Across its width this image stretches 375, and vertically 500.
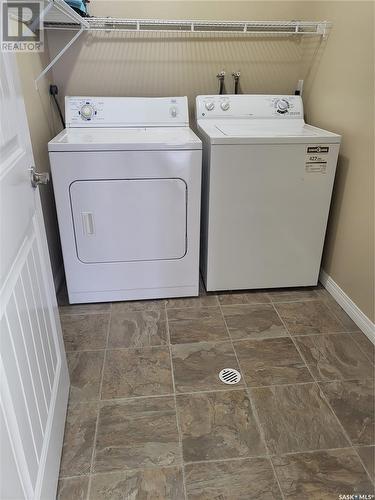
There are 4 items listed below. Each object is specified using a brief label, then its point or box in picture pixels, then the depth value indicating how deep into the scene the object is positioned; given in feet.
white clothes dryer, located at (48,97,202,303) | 6.30
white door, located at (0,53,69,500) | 2.73
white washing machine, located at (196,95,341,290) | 6.61
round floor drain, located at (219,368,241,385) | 5.54
